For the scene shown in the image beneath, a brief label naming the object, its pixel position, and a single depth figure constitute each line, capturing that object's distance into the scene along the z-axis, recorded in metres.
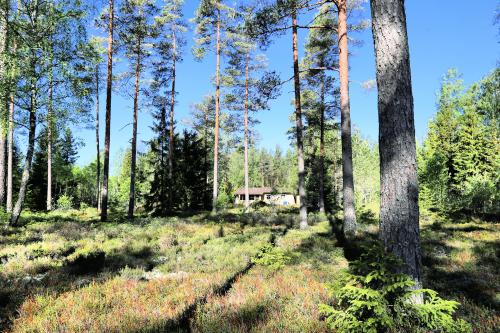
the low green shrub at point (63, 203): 31.86
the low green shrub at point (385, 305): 3.54
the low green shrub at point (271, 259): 7.90
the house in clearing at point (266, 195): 67.65
